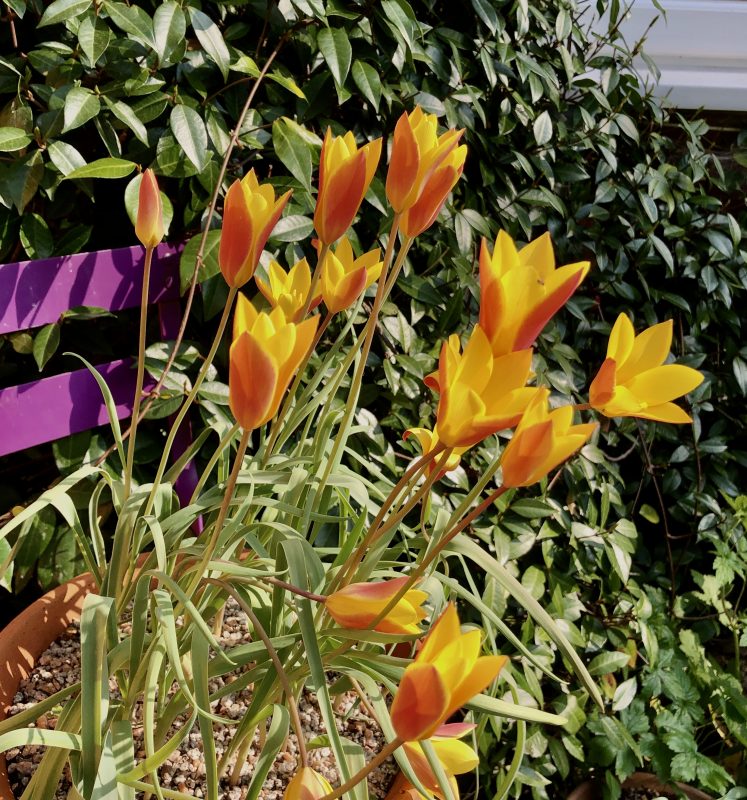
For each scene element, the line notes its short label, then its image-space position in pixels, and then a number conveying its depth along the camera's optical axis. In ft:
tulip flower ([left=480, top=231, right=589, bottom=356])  1.40
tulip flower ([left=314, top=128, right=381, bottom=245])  1.77
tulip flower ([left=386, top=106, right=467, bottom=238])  1.73
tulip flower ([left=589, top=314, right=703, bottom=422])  1.57
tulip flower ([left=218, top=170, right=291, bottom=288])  1.72
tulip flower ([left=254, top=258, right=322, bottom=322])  2.20
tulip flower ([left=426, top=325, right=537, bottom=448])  1.34
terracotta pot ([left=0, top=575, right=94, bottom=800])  2.51
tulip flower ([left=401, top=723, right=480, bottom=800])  1.64
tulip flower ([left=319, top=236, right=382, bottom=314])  2.04
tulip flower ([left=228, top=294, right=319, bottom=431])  1.33
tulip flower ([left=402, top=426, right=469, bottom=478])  1.95
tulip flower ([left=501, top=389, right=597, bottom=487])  1.31
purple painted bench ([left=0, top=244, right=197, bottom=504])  2.79
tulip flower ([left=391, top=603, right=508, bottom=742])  1.18
